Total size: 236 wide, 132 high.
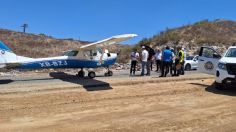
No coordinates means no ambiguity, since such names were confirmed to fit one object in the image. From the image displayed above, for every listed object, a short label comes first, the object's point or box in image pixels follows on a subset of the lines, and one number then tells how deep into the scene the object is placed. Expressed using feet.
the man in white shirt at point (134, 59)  42.61
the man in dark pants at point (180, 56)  39.07
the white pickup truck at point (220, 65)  27.09
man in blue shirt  38.21
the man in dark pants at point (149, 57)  42.17
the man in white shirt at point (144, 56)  40.80
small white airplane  36.24
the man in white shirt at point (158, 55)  44.58
